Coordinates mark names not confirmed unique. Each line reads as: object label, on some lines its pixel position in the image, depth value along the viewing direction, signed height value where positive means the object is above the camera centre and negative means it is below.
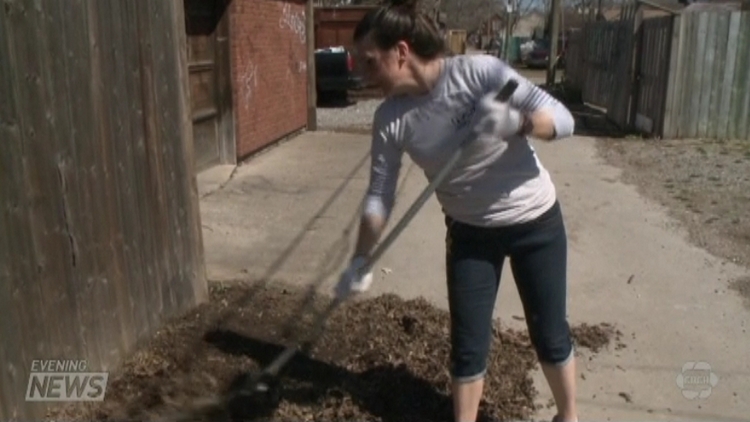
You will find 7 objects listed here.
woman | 2.75 -0.60
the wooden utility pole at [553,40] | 24.22 -0.99
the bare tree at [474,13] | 57.78 -0.40
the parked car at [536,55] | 43.09 -2.54
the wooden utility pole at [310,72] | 13.57 -1.03
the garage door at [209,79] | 8.62 -0.74
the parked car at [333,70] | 17.59 -1.30
